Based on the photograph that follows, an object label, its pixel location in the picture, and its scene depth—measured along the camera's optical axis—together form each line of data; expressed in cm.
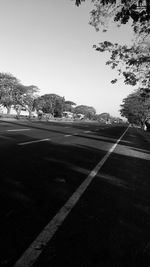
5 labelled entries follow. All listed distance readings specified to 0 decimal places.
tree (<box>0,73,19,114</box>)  5024
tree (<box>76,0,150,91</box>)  1668
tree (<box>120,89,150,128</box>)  5781
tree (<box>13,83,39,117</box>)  6064
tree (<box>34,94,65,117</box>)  9089
